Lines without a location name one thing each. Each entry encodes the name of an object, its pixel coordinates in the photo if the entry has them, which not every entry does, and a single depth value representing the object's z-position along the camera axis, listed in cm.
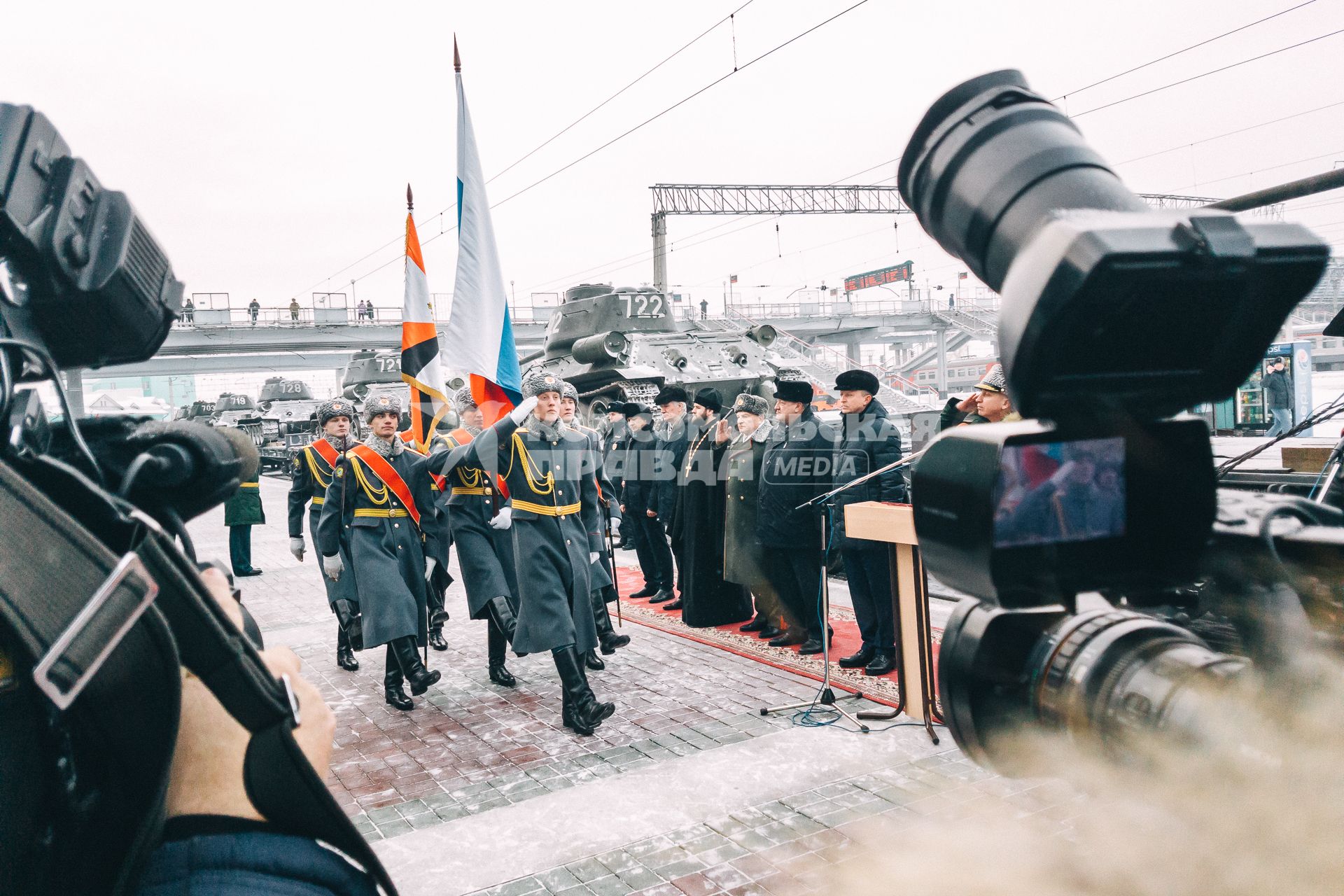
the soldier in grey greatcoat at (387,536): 592
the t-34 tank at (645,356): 1293
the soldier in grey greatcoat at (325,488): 649
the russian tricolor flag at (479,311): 645
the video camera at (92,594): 88
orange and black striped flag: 717
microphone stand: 515
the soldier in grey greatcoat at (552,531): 521
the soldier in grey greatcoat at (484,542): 637
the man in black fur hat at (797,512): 684
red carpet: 567
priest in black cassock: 784
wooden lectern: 455
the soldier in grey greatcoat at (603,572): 645
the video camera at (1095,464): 91
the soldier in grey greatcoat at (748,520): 735
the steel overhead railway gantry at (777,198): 3469
